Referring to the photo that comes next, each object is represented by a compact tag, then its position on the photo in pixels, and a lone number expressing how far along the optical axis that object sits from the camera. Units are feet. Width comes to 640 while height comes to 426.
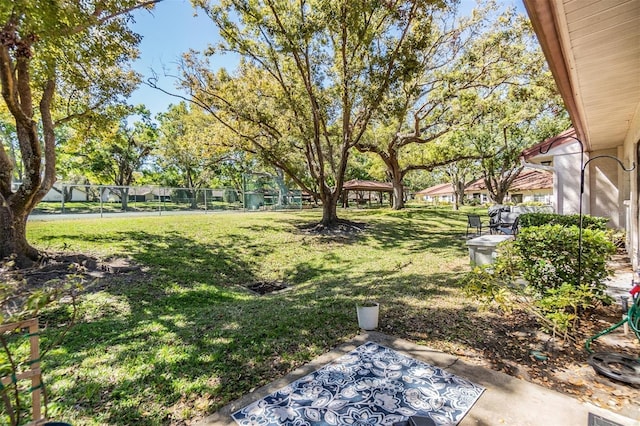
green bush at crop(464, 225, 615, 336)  11.30
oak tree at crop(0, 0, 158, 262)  13.11
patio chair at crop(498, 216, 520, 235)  26.32
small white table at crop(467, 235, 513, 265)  18.48
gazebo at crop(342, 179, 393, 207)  88.06
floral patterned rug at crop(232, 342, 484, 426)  7.05
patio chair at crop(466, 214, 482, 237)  31.79
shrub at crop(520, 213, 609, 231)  18.91
